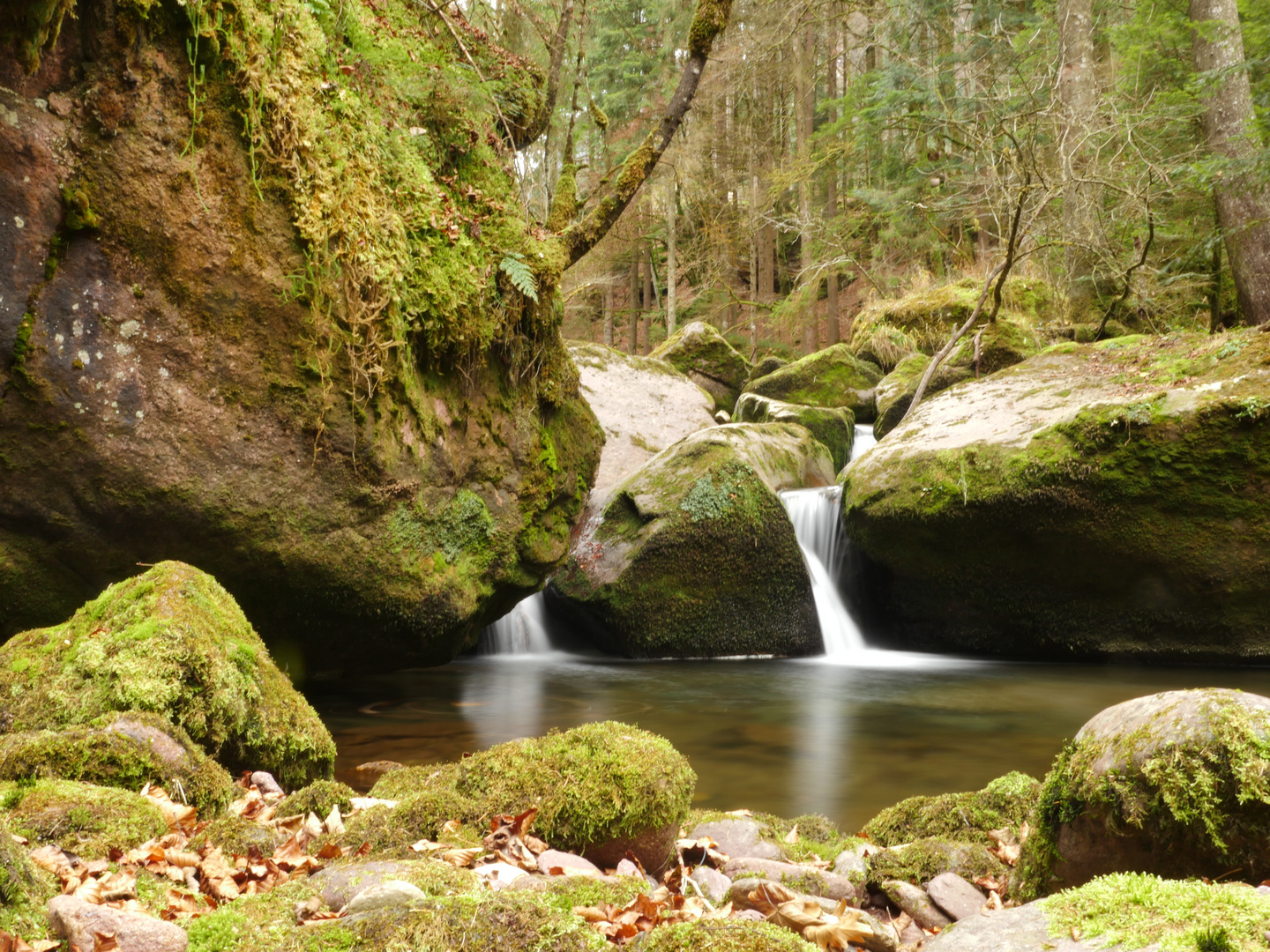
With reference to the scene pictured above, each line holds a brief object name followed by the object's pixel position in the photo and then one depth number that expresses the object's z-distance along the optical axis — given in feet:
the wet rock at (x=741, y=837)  11.30
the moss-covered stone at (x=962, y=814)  12.44
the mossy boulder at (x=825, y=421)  47.75
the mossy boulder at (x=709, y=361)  63.98
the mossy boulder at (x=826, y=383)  56.39
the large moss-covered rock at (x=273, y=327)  14.33
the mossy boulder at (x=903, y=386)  44.89
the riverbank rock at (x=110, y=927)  5.46
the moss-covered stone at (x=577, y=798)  9.82
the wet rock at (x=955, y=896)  9.45
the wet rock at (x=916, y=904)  9.34
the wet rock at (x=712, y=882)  9.23
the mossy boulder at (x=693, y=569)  31.50
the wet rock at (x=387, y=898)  6.45
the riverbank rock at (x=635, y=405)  48.42
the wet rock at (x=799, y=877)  9.74
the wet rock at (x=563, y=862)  9.05
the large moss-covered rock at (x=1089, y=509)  26.05
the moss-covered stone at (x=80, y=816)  7.73
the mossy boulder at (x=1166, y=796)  7.52
